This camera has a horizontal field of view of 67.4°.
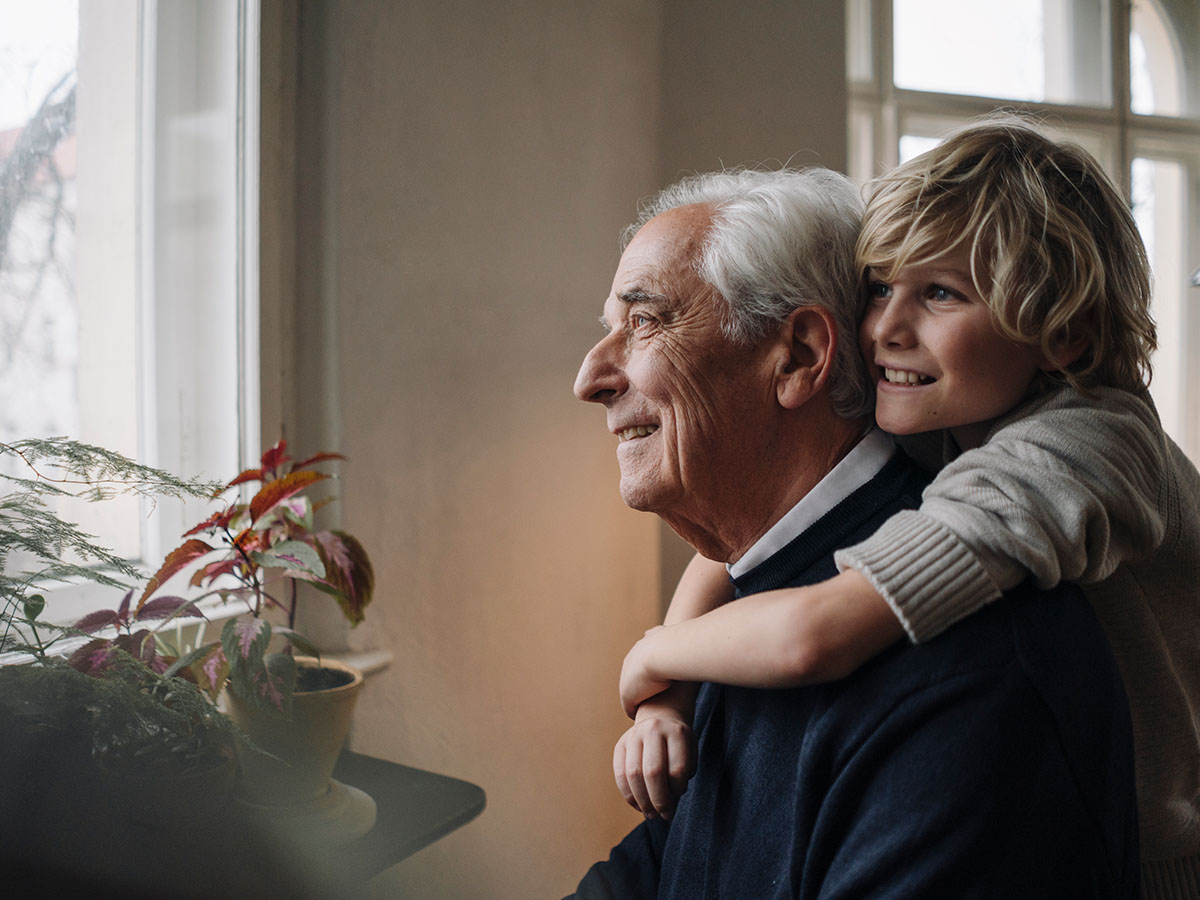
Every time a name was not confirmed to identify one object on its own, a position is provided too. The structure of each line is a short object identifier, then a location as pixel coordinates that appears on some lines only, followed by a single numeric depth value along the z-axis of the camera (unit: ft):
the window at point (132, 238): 4.82
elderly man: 2.62
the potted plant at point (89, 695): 2.95
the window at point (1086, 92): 11.40
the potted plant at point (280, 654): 3.88
